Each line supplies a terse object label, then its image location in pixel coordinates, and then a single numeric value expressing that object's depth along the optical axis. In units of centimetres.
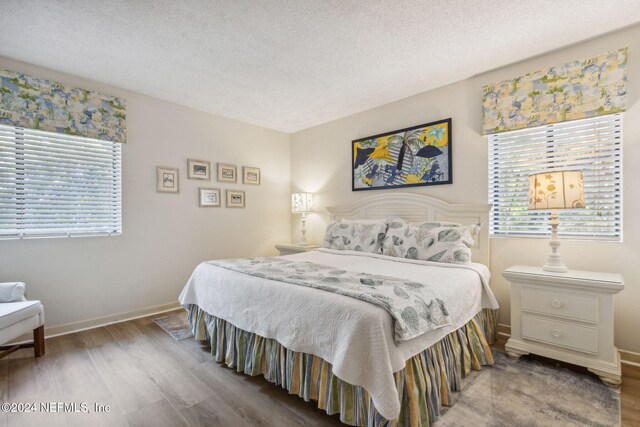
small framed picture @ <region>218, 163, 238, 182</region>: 402
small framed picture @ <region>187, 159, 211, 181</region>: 372
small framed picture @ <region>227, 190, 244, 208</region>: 412
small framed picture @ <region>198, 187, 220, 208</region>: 385
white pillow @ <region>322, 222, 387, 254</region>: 309
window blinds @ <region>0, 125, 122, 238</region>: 261
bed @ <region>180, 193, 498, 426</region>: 139
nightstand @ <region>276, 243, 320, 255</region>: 394
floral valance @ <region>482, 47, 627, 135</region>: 224
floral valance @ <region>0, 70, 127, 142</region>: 258
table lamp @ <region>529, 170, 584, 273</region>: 211
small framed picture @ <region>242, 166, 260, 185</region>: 429
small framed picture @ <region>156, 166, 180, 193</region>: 345
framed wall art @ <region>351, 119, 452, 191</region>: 315
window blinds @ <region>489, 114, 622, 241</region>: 229
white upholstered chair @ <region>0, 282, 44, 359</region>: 209
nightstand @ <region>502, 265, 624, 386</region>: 194
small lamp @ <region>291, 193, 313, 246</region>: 432
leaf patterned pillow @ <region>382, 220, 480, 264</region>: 250
